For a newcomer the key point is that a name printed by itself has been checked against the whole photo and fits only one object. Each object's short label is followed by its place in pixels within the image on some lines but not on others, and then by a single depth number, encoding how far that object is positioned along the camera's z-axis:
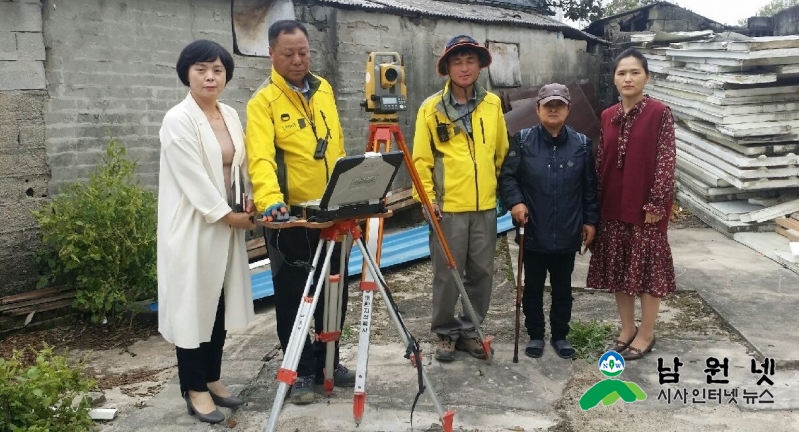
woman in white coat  3.01
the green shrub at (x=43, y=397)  2.71
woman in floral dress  3.67
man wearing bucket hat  3.69
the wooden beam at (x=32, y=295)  4.44
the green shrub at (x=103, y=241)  4.37
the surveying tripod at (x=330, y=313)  2.58
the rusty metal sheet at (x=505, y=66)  9.01
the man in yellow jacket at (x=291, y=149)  3.16
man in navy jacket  3.76
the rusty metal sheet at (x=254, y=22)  5.91
